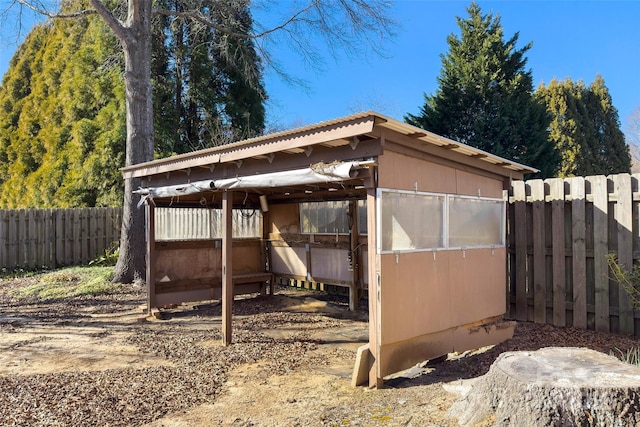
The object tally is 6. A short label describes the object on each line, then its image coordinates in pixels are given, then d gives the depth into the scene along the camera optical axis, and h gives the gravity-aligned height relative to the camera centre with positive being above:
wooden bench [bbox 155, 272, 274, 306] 8.07 -1.15
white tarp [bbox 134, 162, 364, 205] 4.41 +0.52
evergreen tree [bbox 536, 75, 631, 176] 19.28 +4.22
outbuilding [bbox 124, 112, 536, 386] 4.36 +0.00
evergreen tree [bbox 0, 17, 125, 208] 14.70 +4.02
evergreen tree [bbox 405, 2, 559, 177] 13.06 +3.60
